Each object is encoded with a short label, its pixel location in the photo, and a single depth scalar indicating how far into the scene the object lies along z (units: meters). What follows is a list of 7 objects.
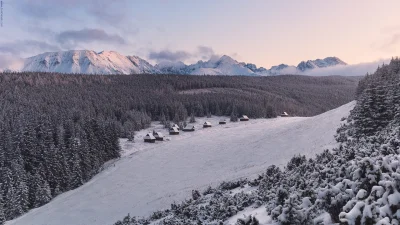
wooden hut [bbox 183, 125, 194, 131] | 116.88
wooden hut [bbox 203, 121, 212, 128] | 122.25
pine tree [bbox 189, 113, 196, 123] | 135.50
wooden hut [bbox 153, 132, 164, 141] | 100.94
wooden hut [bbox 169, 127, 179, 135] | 111.94
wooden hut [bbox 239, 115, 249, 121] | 132.12
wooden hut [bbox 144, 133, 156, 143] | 98.54
